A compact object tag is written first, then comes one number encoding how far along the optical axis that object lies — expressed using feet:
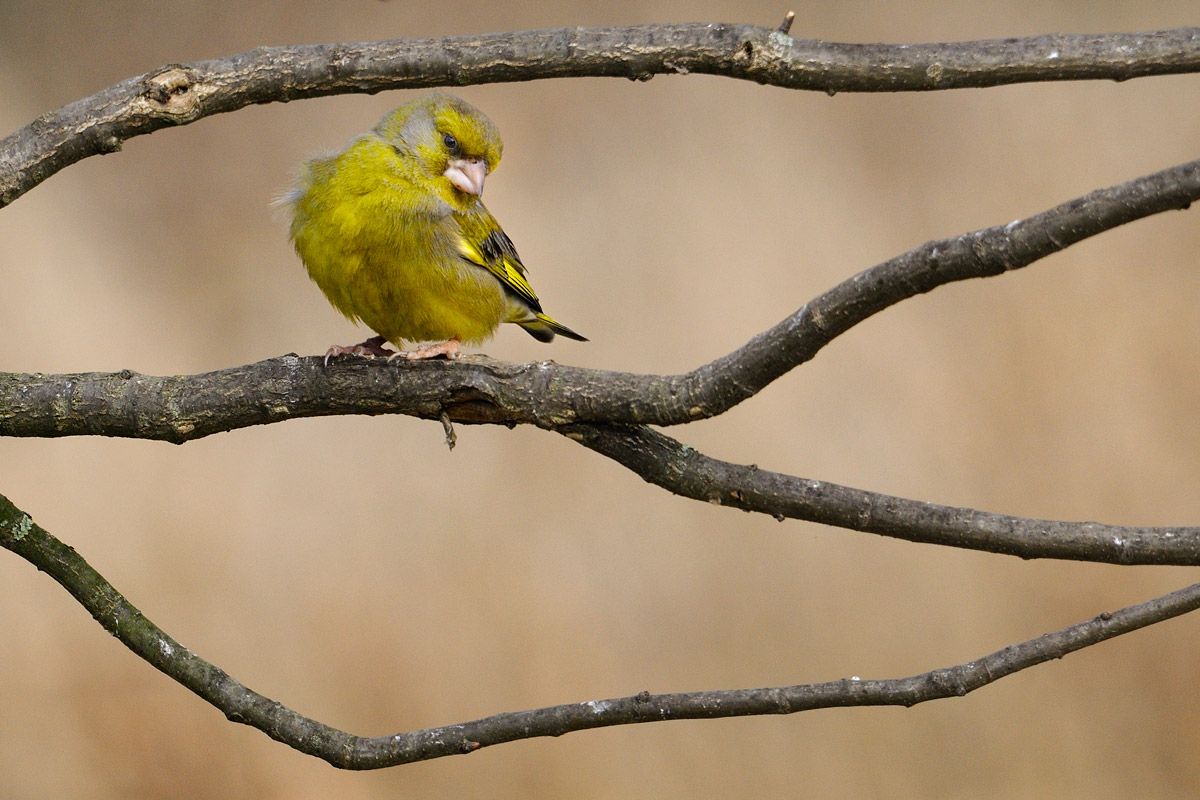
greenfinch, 18.45
